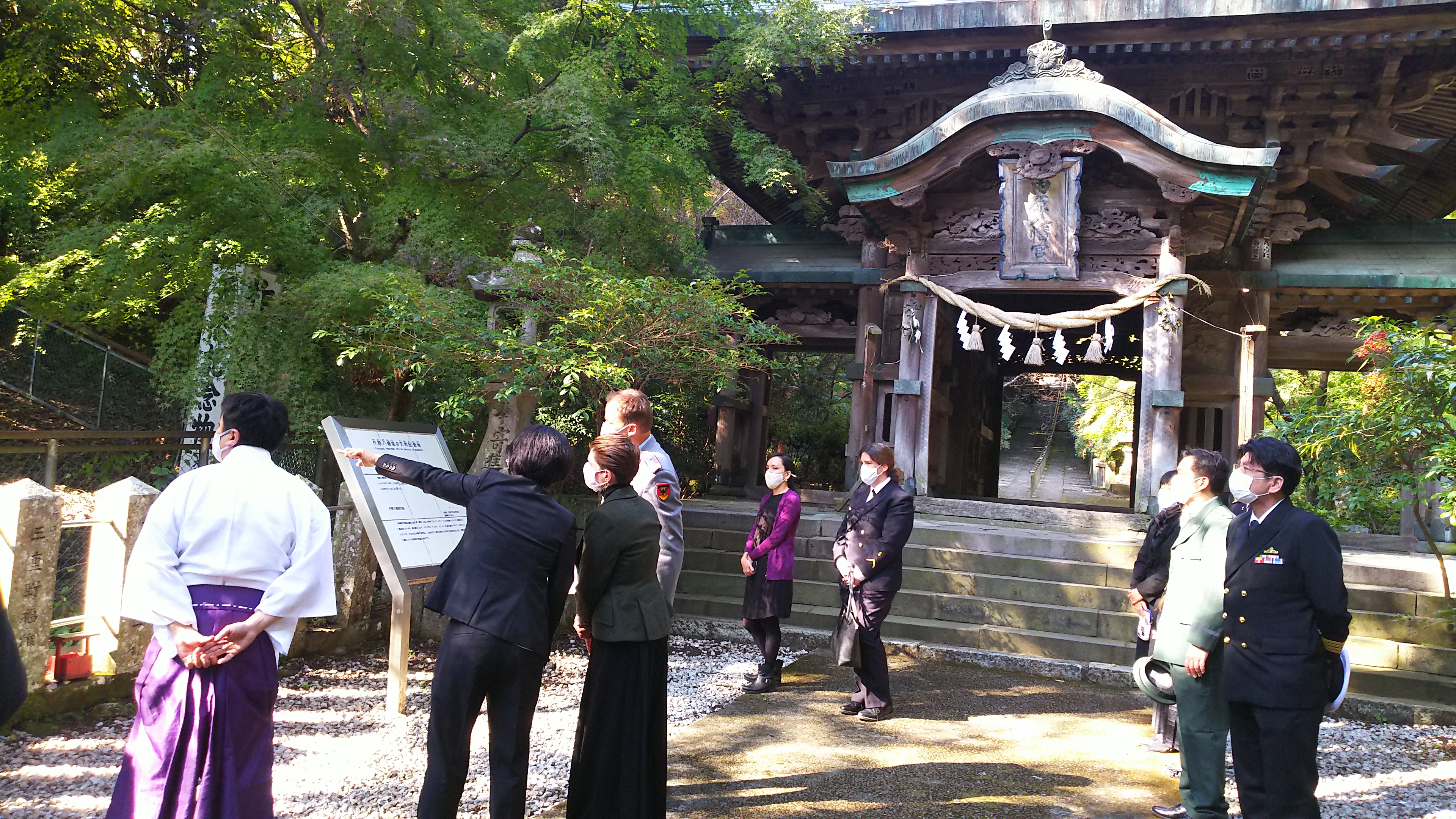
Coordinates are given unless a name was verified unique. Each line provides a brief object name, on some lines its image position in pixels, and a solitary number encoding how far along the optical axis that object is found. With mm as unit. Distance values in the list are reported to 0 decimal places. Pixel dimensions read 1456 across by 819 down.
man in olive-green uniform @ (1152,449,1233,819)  3922
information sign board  5152
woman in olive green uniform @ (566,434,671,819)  3496
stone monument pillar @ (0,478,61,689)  4680
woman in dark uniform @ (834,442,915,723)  5715
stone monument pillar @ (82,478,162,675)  5102
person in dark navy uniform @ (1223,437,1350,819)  3533
